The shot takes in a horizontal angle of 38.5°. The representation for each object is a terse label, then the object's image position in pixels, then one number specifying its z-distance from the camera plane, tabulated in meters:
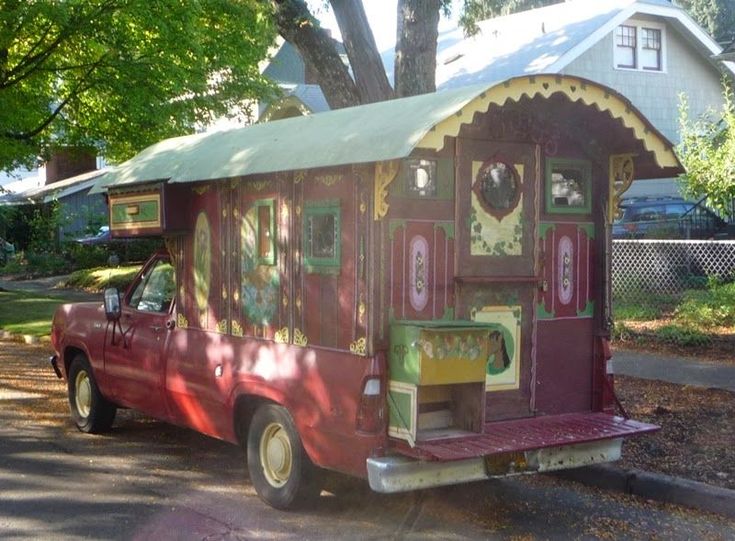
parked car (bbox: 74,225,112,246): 33.25
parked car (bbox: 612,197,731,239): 20.56
